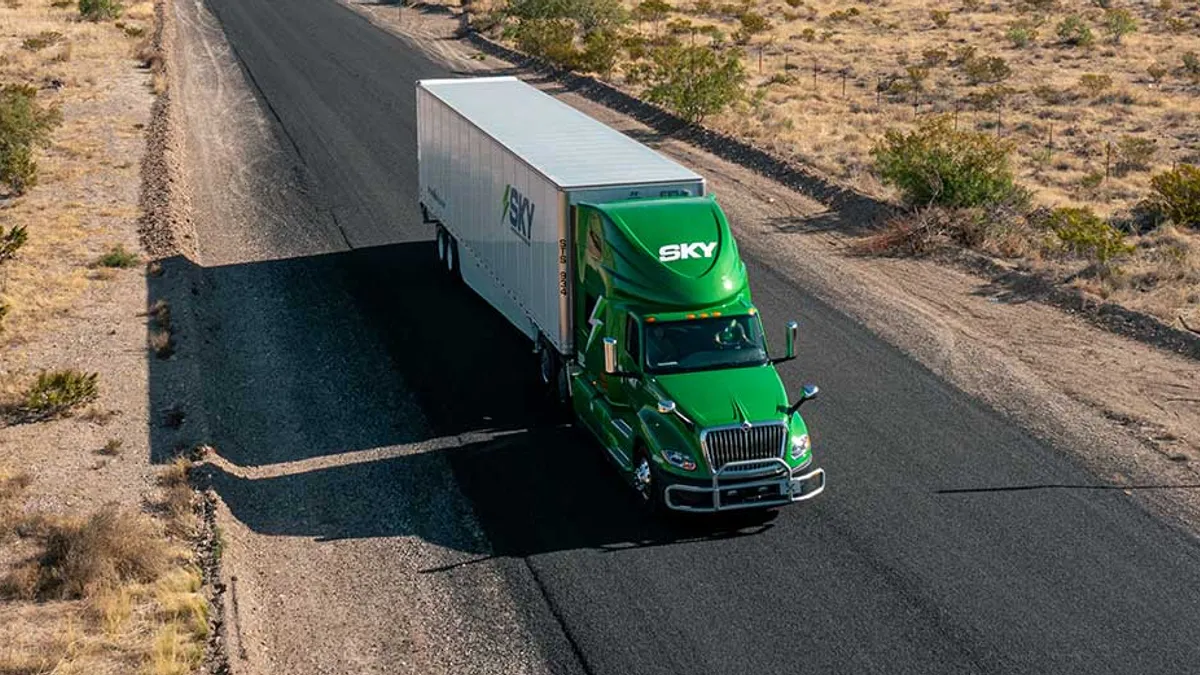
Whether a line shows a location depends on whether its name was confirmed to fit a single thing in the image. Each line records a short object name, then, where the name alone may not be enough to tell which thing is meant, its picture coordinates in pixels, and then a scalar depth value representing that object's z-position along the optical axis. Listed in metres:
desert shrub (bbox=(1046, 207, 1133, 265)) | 27.19
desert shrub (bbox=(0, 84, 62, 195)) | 34.16
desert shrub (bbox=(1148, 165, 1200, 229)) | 30.02
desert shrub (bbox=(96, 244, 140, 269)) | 27.80
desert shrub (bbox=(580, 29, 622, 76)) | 50.50
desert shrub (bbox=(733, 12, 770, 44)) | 62.78
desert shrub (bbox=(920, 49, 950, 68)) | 54.69
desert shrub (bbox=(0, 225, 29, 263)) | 27.47
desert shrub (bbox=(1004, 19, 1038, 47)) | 58.97
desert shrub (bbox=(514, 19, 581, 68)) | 51.97
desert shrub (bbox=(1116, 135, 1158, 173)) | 36.34
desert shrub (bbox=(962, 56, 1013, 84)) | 51.09
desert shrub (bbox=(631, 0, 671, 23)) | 67.78
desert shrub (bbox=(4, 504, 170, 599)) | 15.33
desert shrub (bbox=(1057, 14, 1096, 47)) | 58.28
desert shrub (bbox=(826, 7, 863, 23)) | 68.88
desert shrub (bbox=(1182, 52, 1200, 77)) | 49.75
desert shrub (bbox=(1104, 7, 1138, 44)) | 59.03
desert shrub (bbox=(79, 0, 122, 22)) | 66.38
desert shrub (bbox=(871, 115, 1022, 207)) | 30.72
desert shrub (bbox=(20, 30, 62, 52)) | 57.31
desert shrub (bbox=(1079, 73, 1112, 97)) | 46.94
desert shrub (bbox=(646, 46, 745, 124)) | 41.12
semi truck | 16.75
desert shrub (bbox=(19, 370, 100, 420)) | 20.44
